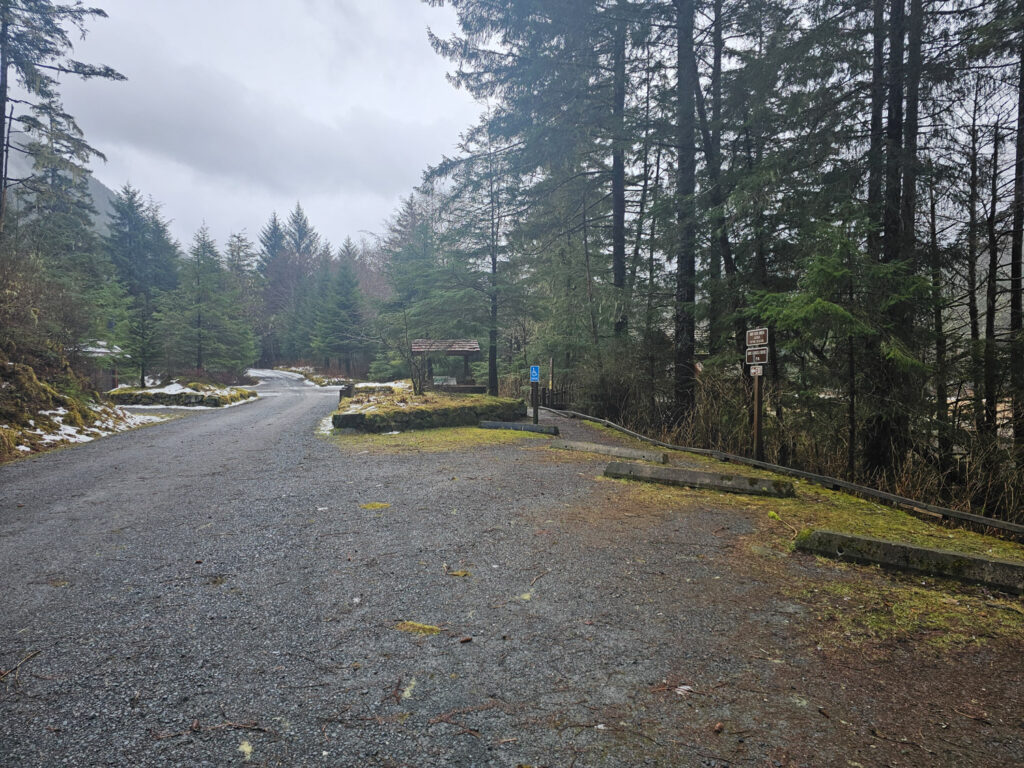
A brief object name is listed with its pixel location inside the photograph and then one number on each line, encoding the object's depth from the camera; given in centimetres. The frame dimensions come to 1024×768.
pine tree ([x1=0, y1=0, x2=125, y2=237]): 1388
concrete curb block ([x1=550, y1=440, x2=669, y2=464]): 698
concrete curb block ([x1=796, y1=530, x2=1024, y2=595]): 291
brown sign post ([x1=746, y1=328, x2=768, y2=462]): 666
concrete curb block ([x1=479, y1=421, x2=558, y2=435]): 1008
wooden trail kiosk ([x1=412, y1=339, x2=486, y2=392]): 1714
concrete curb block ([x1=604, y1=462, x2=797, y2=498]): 518
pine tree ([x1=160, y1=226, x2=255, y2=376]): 2302
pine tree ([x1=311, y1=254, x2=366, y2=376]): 3469
